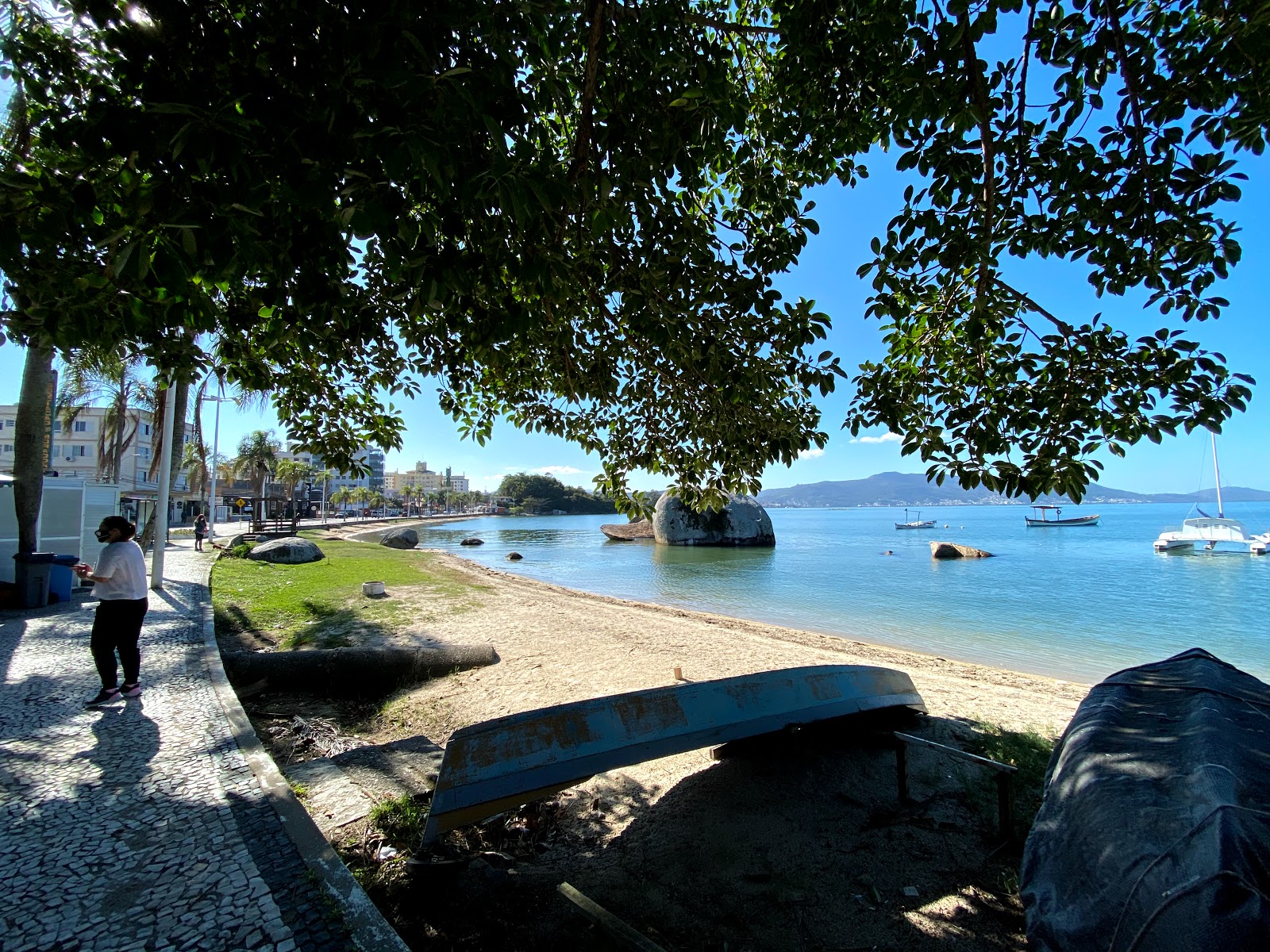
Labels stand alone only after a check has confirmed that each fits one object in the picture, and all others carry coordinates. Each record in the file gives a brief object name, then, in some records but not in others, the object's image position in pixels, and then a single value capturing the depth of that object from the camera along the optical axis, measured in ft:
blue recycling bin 32.89
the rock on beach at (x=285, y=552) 67.97
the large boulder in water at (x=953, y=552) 130.00
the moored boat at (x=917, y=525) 299.99
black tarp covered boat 6.94
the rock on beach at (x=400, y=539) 123.13
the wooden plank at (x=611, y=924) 9.66
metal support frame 13.21
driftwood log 24.11
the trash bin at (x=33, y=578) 31.01
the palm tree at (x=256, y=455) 183.83
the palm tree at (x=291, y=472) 208.54
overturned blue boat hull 11.17
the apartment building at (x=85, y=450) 191.31
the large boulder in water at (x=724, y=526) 164.14
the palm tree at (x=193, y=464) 183.93
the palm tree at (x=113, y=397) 49.47
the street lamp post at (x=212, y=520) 97.94
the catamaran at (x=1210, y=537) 138.92
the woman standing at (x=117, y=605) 17.37
